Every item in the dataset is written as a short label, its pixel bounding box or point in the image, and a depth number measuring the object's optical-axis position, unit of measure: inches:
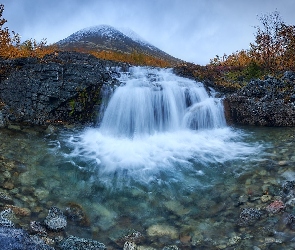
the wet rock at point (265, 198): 239.9
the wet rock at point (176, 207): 241.0
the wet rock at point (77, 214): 220.2
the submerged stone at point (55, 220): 200.4
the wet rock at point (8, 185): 247.2
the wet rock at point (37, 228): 189.2
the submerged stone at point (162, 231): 209.6
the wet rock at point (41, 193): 244.3
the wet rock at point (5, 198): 223.0
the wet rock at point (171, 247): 190.4
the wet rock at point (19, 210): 208.4
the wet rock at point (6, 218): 171.9
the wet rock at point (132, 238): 201.0
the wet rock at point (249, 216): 214.1
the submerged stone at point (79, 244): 176.7
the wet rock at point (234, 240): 192.6
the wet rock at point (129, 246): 191.0
